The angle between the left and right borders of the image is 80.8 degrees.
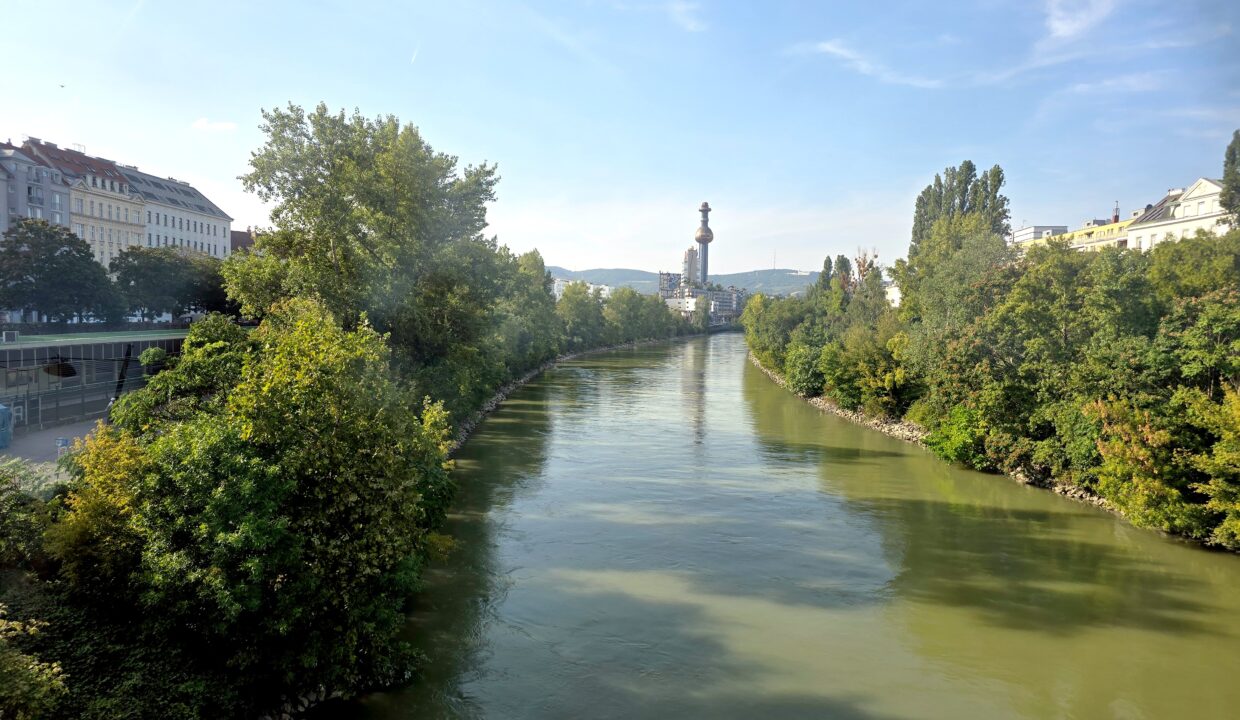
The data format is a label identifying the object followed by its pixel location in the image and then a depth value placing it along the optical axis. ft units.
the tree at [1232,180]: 138.21
